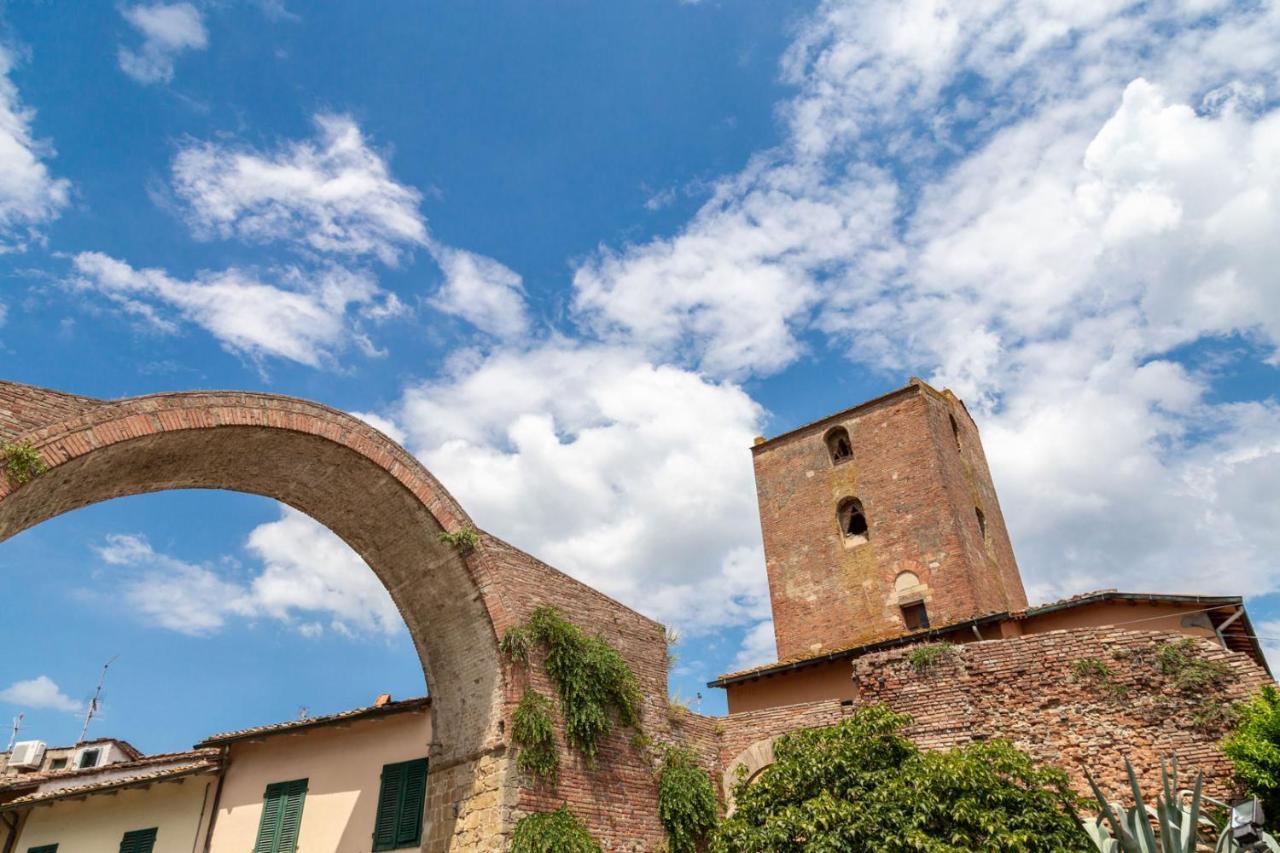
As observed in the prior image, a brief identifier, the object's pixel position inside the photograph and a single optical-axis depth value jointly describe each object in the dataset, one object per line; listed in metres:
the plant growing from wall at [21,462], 7.95
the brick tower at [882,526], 19.05
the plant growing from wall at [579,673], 10.97
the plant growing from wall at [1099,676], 9.90
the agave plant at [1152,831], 7.86
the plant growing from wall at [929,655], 11.03
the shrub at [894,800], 8.01
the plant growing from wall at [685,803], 11.53
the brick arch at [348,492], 8.65
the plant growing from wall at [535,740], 10.38
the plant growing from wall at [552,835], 9.77
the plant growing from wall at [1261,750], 8.30
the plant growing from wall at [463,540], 11.09
